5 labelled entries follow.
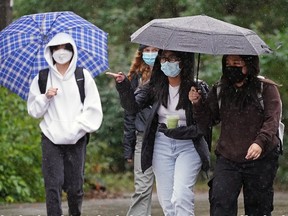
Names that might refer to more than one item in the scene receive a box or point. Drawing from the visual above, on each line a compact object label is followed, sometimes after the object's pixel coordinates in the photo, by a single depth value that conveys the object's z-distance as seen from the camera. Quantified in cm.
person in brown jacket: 1669
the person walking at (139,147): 2022
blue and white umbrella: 1978
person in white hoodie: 1827
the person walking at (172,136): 1730
